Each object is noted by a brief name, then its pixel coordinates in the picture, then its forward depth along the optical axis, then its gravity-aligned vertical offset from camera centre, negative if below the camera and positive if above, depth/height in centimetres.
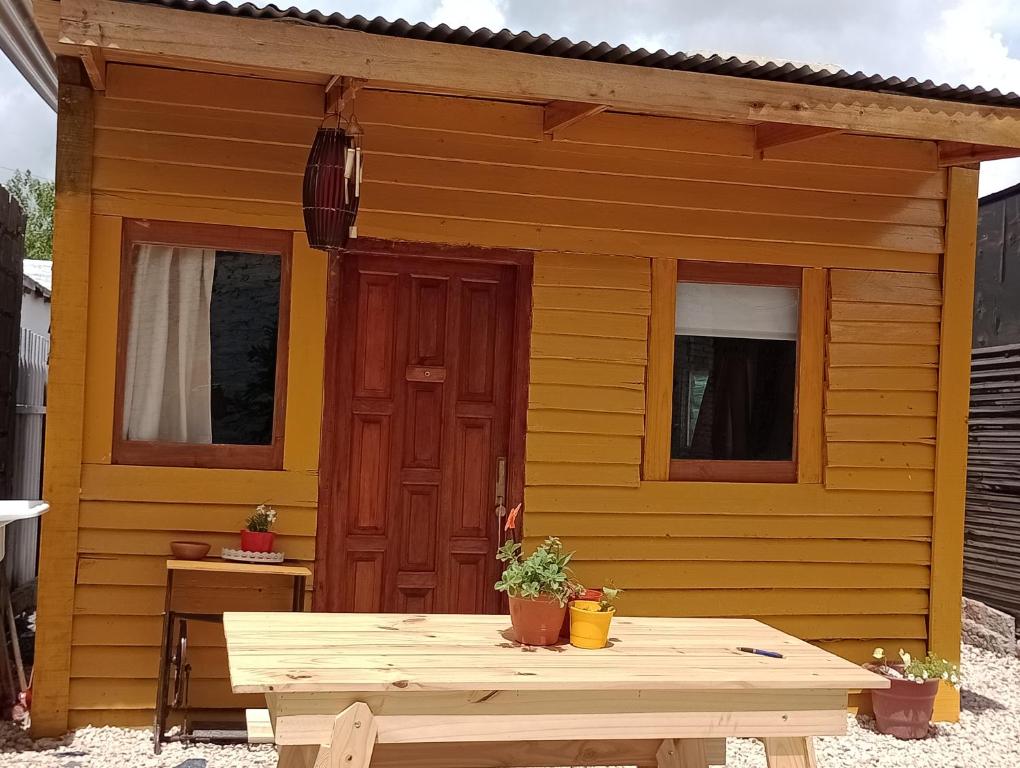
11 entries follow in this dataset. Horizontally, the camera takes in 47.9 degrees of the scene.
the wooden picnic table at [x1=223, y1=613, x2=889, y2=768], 290 -74
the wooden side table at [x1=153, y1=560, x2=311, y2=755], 499 -111
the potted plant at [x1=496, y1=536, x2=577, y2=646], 335 -55
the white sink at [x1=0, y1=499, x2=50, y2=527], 445 -50
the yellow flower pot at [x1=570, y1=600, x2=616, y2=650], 342 -64
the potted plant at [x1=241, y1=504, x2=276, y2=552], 516 -62
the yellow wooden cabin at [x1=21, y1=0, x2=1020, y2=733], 512 +36
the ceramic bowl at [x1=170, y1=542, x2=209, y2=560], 513 -71
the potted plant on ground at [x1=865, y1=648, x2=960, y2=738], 578 -140
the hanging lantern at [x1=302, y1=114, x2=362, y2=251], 465 +85
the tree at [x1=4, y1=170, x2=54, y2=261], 3422 +571
